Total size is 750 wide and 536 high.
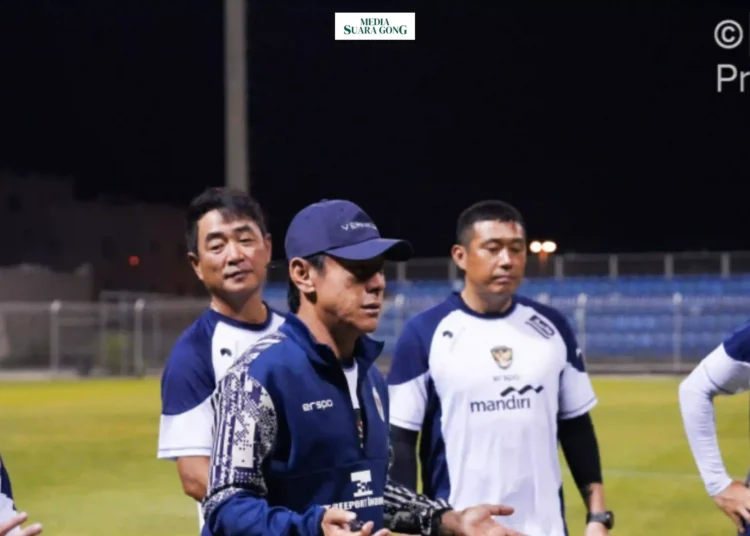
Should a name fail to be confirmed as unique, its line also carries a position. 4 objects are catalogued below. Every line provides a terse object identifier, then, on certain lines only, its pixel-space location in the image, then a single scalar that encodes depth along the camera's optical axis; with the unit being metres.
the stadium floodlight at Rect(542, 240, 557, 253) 38.88
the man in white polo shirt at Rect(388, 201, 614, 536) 4.95
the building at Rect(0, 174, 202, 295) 50.97
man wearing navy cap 2.89
